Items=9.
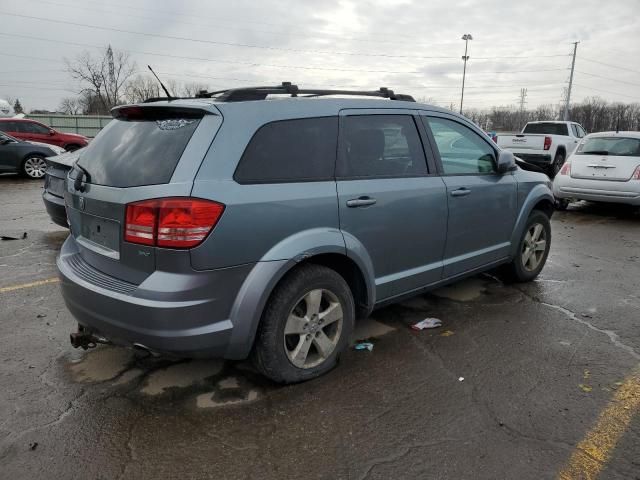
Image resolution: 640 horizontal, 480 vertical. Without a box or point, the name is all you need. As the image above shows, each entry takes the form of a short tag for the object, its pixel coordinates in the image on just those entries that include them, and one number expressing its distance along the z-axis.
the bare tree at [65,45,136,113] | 54.94
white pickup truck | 16.23
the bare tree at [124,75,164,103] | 54.28
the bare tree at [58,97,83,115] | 66.74
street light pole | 48.91
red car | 17.05
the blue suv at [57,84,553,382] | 2.60
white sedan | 9.12
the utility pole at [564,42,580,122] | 49.22
